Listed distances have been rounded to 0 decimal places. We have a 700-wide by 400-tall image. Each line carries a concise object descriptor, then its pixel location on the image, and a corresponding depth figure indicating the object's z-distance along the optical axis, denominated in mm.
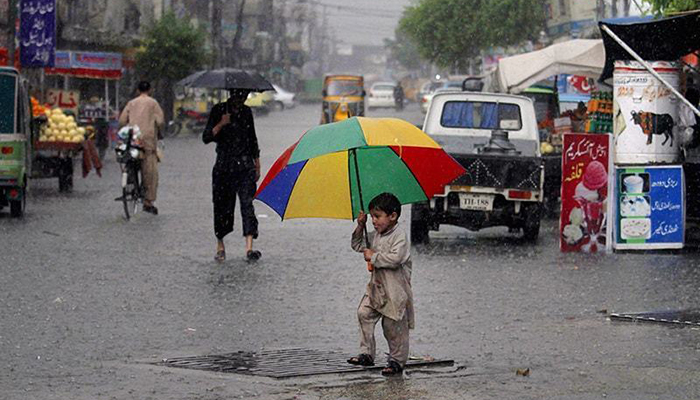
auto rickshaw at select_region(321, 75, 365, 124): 55788
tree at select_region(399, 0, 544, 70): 58281
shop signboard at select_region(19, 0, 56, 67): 33438
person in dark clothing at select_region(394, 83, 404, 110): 86800
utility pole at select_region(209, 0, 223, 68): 70738
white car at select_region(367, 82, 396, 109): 88562
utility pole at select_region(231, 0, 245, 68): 78881
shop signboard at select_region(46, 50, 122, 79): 42156
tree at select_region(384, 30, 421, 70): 166662
